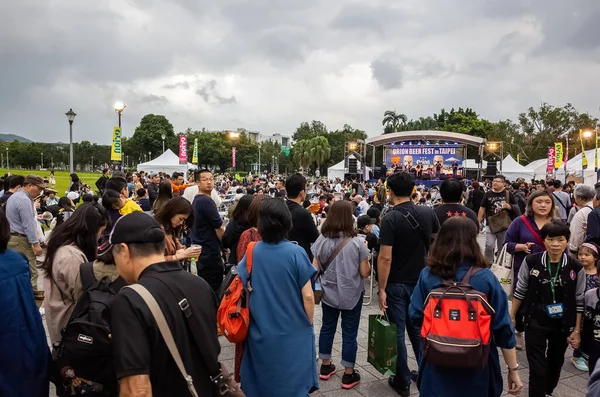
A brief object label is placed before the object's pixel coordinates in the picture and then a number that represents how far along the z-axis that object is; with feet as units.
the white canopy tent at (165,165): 90.07
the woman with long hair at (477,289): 7.47
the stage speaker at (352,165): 102.42
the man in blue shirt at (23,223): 17.24
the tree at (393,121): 188.96
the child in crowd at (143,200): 26.71
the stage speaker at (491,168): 92.38
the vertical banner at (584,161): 65.05
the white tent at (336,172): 118.36
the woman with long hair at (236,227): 13.87
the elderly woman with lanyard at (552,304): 10.29
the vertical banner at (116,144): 50.62
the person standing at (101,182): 42.22
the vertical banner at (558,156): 80.79
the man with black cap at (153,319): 5.01
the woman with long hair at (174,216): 12.39
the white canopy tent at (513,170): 95.86
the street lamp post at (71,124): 52.31
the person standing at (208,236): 15.12
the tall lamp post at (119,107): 50.02
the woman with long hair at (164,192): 19.44
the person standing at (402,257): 11.51
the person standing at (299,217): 12.98
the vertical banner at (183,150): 93.35
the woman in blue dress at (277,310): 8.26
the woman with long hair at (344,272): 12.17
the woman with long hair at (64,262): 8.36
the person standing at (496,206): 19.94
